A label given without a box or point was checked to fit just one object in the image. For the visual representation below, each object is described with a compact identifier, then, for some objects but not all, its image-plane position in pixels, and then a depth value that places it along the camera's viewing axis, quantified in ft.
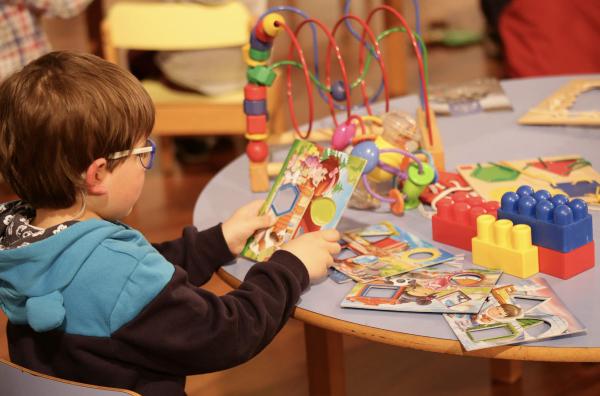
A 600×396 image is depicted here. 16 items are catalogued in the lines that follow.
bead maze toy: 6.93
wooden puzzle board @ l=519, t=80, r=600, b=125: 7.87
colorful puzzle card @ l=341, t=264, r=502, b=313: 5.96
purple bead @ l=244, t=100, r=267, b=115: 7.41
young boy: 5.75
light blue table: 5.72
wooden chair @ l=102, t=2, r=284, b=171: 11.06
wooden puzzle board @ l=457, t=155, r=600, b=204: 6.95
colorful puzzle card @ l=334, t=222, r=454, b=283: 6.33
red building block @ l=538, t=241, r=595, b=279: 6.10
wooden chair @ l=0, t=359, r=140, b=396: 5.36
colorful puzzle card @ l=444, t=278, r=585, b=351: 5.69
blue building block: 6.10
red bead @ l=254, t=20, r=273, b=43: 7.22
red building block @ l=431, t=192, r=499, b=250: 6.46
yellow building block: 6.15
